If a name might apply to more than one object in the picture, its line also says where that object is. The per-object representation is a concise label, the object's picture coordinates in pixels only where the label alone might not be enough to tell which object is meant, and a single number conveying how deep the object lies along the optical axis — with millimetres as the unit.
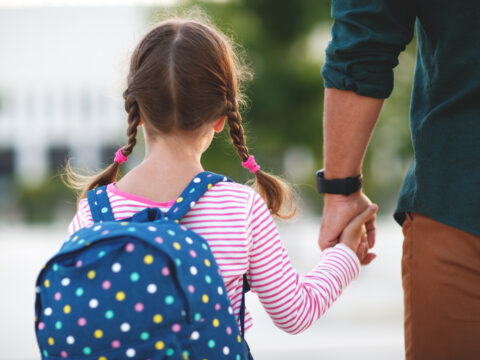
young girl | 1832
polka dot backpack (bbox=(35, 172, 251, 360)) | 1719
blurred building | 35375
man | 1872
